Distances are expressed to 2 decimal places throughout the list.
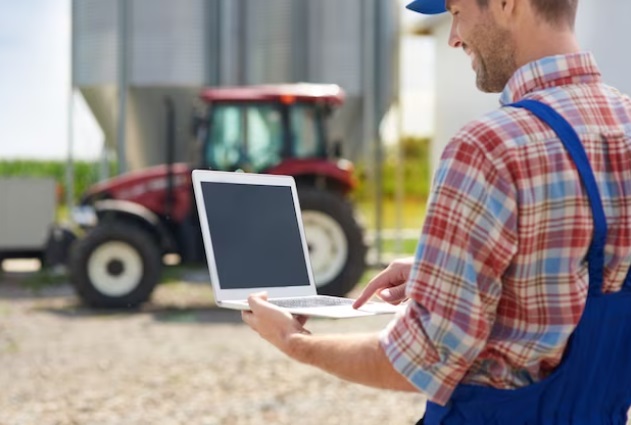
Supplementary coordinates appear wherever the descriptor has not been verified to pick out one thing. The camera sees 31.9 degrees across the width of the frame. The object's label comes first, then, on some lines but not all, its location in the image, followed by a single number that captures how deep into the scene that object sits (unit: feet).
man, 3.98
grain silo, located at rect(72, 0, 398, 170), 43.50
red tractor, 31.09
